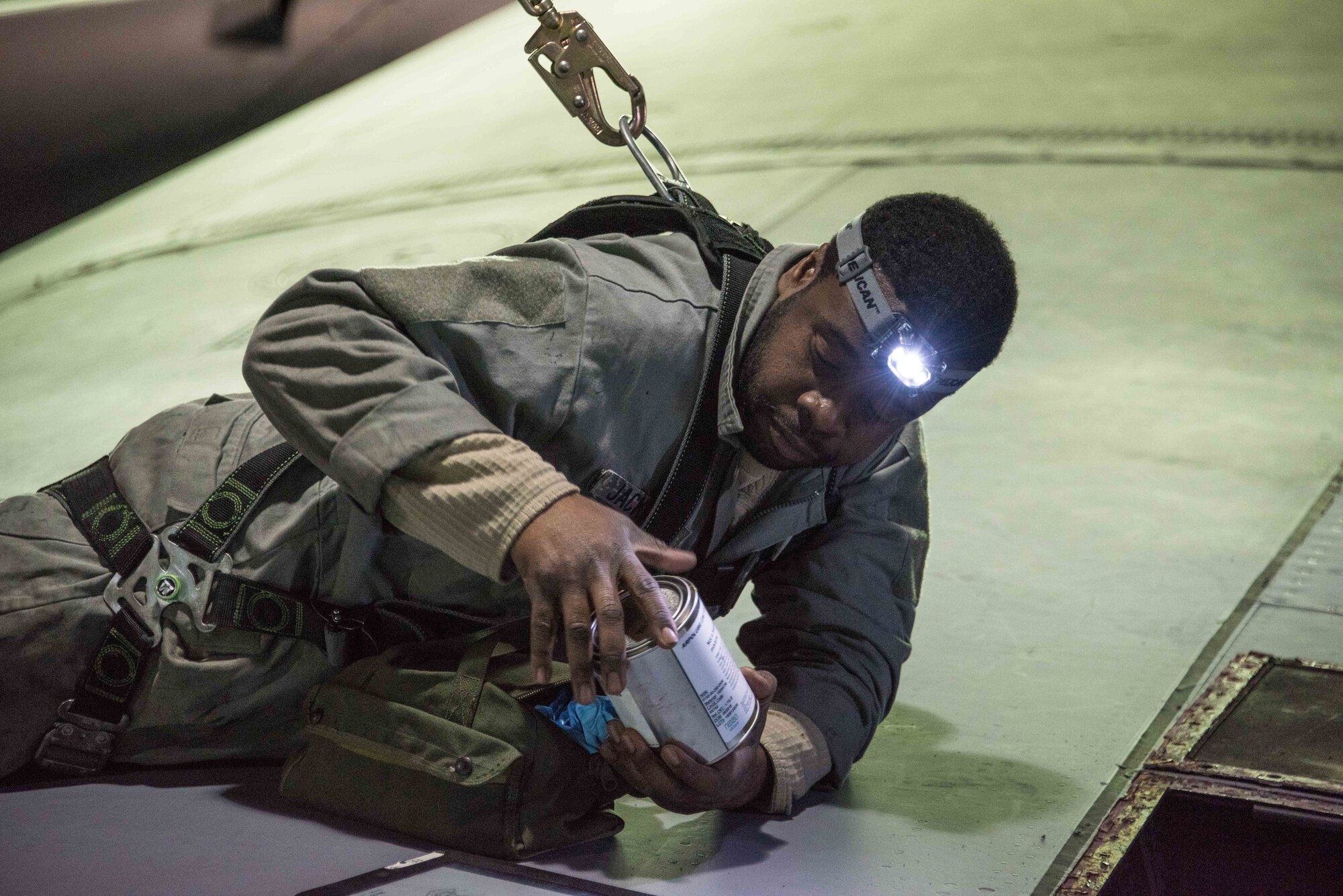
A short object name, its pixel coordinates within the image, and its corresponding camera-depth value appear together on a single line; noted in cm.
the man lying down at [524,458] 252
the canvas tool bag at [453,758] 256
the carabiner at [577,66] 288
